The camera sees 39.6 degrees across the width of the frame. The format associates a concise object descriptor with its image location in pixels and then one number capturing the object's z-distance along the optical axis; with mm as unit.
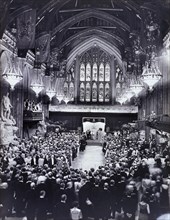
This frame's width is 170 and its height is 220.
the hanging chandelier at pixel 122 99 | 24660
